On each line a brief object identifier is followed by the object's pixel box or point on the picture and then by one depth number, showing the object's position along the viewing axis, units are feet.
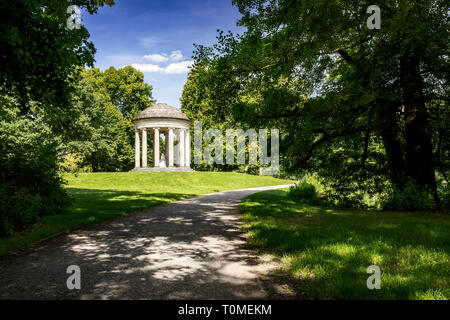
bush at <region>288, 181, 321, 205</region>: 52.85
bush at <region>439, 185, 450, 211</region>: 31.53
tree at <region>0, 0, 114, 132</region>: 18.01
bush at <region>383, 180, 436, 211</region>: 29.76
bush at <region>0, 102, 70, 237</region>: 22.38
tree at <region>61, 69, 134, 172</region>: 107.96
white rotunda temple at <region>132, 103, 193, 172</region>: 106.63
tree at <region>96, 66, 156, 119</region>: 158.30
